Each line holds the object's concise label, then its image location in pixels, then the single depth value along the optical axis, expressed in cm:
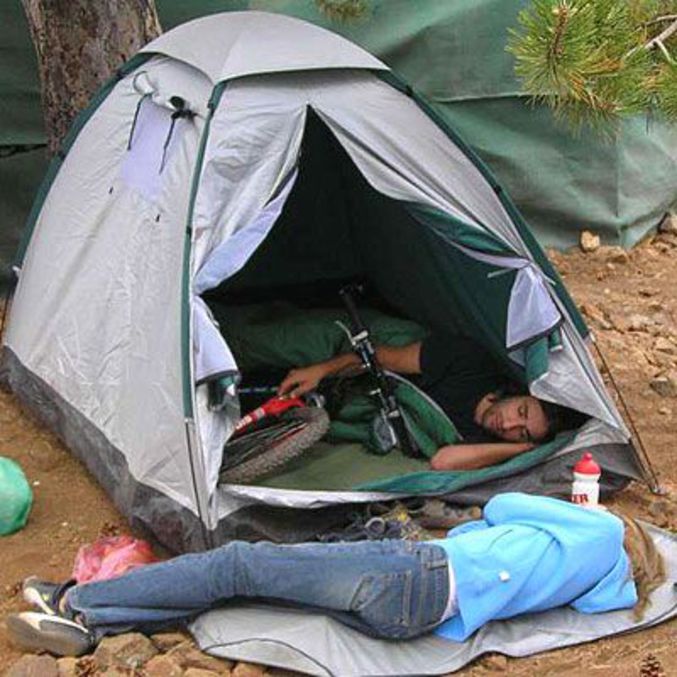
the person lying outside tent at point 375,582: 319
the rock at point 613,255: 677
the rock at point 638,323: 599
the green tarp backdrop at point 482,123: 592
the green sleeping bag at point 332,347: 444
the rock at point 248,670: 315
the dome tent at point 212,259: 376
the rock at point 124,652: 316
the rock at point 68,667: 315
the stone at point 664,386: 516
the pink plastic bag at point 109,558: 356
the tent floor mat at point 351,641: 316
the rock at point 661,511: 409
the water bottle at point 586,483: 371
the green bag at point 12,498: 394
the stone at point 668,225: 720
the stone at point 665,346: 568
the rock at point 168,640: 322
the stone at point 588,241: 677
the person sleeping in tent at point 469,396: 419
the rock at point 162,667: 314
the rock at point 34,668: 313
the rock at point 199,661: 317
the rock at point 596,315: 600
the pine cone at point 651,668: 320
